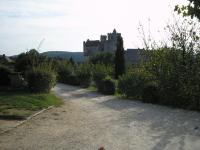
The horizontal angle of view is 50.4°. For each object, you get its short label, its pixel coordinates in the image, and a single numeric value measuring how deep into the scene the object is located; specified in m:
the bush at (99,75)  13.82
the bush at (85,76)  16.49
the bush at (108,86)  12.88
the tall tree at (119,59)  19.05
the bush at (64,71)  18.87
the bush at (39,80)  10.66
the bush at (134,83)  10.80
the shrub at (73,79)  17.54
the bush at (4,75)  11.56
